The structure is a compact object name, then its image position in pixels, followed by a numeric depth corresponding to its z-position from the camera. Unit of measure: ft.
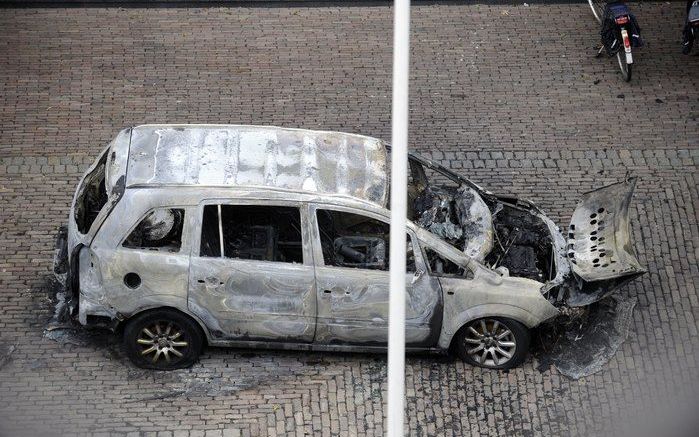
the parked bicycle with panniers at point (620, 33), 90.33
